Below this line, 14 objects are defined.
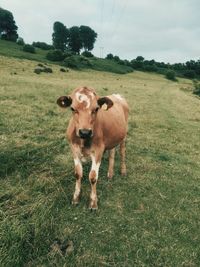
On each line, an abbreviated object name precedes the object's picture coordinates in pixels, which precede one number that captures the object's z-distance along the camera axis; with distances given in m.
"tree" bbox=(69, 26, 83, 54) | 73.16
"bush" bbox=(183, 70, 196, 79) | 62.74
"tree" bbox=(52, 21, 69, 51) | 73.41
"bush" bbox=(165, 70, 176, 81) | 53.50
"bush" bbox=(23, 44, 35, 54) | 44.01
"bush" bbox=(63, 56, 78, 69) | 37.78
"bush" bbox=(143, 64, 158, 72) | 59.45
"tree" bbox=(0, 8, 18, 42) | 67.15
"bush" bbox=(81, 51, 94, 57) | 58.74
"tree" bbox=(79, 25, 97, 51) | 81.51
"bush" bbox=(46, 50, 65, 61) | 39.54
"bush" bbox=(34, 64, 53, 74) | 26.12
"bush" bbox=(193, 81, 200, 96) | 34.37
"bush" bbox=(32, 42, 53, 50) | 55.51
